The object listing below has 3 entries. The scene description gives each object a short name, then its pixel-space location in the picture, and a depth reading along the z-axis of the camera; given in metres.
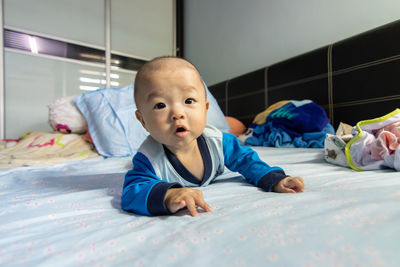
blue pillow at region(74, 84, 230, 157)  1.32
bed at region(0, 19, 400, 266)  0.26
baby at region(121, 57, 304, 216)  0.43
